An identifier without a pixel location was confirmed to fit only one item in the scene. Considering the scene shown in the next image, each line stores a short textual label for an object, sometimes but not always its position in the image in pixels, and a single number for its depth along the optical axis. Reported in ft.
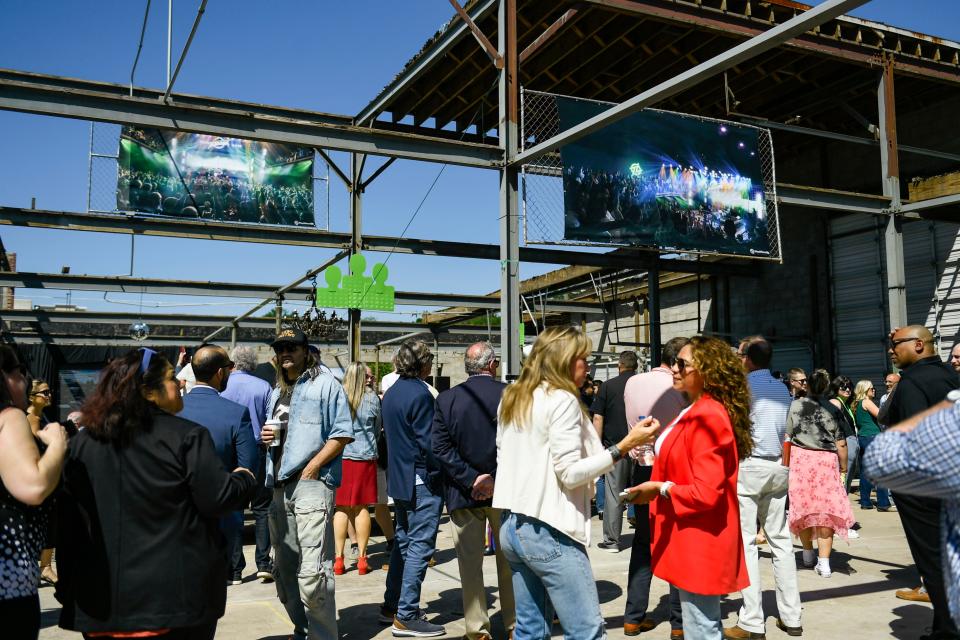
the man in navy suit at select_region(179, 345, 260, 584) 14.47
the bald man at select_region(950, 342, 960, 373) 19.77
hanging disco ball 54.03
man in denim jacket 14.06
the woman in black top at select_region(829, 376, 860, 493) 35.09
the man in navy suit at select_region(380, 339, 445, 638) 17.38
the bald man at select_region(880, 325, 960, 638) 14.88
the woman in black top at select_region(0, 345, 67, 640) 8.07
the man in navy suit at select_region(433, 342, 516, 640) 15.43
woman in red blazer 11.41
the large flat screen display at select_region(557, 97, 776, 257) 39.14
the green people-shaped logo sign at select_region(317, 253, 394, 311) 36.19
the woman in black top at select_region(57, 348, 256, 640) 8.77
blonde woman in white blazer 10.37
